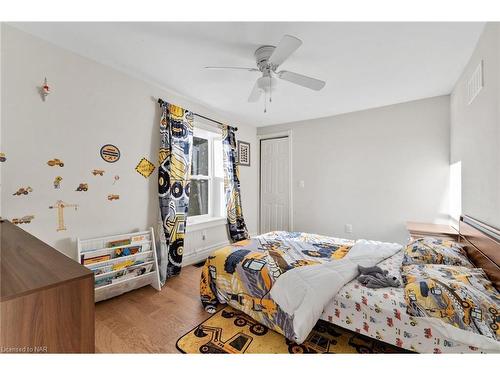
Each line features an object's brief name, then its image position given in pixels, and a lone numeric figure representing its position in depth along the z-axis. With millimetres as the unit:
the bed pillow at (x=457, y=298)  1075
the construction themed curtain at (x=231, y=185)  3600
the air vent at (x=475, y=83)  1691
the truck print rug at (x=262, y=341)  1522
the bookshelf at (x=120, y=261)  2037
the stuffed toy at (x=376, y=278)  1498
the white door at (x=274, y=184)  4160
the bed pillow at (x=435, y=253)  1629
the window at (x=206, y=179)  3451
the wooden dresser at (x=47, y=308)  543
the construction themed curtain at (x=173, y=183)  2617
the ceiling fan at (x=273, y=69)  1607
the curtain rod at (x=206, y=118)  2588
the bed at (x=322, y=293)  1242
